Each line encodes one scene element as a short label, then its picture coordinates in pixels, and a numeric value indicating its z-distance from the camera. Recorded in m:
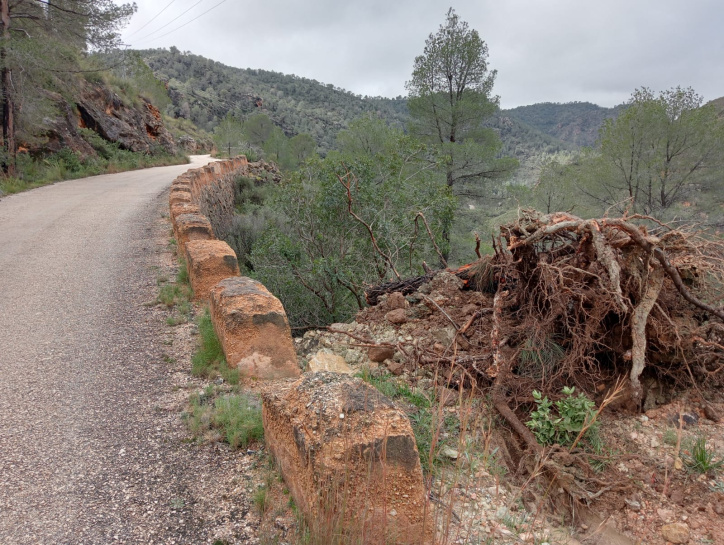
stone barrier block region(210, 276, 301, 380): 3.31
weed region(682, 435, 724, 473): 2.98
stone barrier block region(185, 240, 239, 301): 4.57
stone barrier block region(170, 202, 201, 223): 6.64
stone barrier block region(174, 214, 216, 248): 5.51
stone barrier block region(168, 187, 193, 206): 7.56
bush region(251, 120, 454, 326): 7.19
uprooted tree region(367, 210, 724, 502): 3.29
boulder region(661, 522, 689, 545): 2.63
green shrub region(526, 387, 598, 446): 3.08
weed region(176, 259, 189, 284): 5.09
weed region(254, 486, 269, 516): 2.09
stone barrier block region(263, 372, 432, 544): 1.75
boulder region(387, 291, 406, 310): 4.71
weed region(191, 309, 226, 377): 3.35
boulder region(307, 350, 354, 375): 3.55
